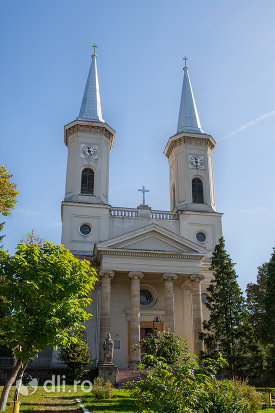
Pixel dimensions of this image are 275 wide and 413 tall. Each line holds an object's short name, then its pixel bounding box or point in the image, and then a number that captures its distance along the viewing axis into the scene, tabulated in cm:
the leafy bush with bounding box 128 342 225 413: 959
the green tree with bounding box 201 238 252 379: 2700
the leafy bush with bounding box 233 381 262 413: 1474
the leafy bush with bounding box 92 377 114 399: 1809
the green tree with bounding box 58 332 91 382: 2553
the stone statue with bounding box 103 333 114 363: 2405
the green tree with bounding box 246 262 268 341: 3859
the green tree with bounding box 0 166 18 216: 2047
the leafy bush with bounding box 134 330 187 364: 2398
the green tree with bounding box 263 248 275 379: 2728
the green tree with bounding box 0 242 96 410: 1477
